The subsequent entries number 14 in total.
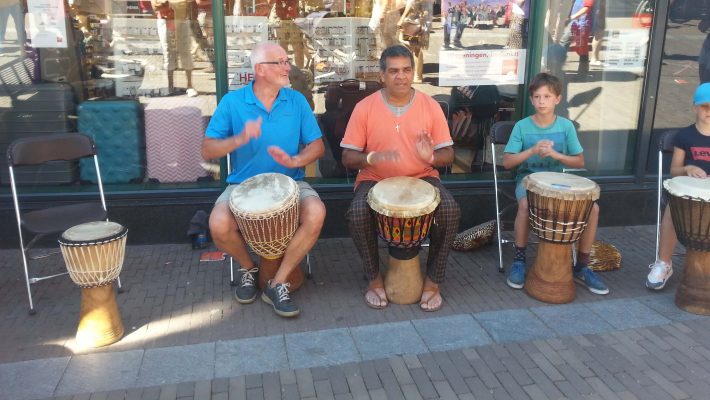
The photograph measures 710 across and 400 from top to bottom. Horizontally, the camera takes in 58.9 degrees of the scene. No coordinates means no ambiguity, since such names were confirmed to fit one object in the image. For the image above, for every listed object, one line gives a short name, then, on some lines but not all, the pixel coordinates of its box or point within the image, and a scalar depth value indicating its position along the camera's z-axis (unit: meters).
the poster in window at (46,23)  4.71
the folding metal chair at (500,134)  4.62
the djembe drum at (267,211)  3.62
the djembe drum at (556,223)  3.77
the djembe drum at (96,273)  3.34
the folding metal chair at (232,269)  4.19
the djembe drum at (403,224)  3.63
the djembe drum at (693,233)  3.71
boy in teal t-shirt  4.18
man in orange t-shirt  3.89
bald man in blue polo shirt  3.83
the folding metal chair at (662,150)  4.33
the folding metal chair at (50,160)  3.85
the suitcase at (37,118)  4.84
